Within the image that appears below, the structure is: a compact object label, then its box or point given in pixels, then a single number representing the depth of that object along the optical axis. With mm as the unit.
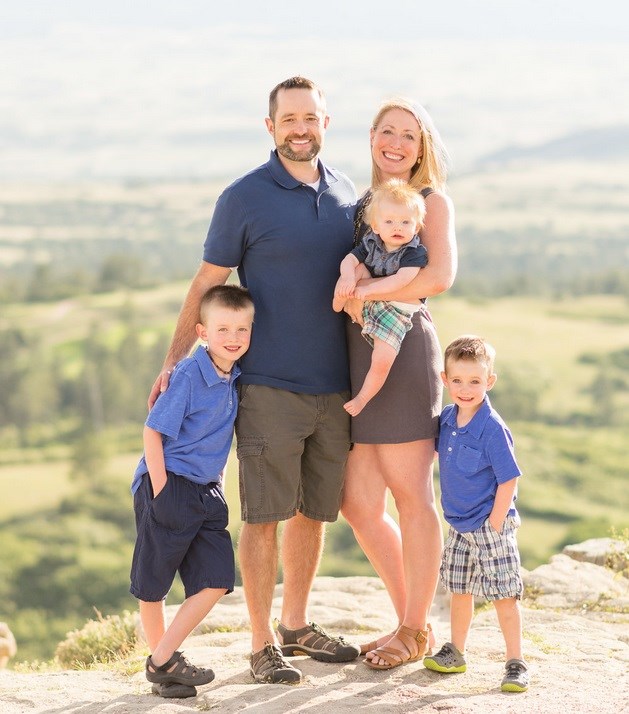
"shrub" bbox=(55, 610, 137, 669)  7203
